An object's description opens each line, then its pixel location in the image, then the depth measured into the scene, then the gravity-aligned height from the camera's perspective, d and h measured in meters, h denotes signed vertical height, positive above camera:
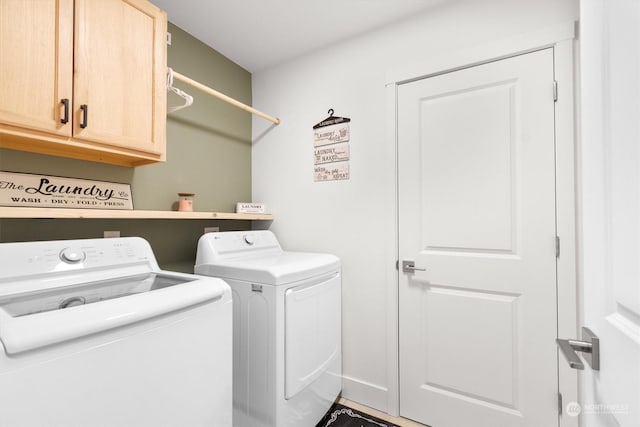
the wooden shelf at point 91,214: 1.12 +0.01
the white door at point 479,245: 1.51 -0.16
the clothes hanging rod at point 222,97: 1.76 +0.80
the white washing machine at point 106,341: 0.71 -0.36
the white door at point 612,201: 0.43 +0.03
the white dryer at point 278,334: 1.48 -0.63
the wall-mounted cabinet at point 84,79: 1.08 +0.58
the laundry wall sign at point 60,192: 1.32 +0.12
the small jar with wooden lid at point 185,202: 1.87 +0.09
